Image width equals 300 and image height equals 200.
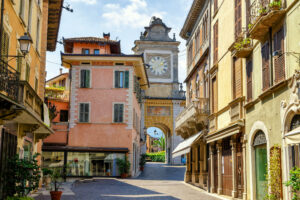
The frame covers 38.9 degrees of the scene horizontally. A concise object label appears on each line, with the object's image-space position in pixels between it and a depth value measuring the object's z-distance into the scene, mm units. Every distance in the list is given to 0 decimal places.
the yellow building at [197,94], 23983
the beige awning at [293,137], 9500
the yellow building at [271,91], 11859
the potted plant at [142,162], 45856
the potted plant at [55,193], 15531
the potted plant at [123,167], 34031
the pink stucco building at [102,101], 35781
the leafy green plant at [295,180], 9719
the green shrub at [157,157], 74312
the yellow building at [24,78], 11984
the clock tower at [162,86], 57094
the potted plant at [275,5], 12672
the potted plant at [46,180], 24891
